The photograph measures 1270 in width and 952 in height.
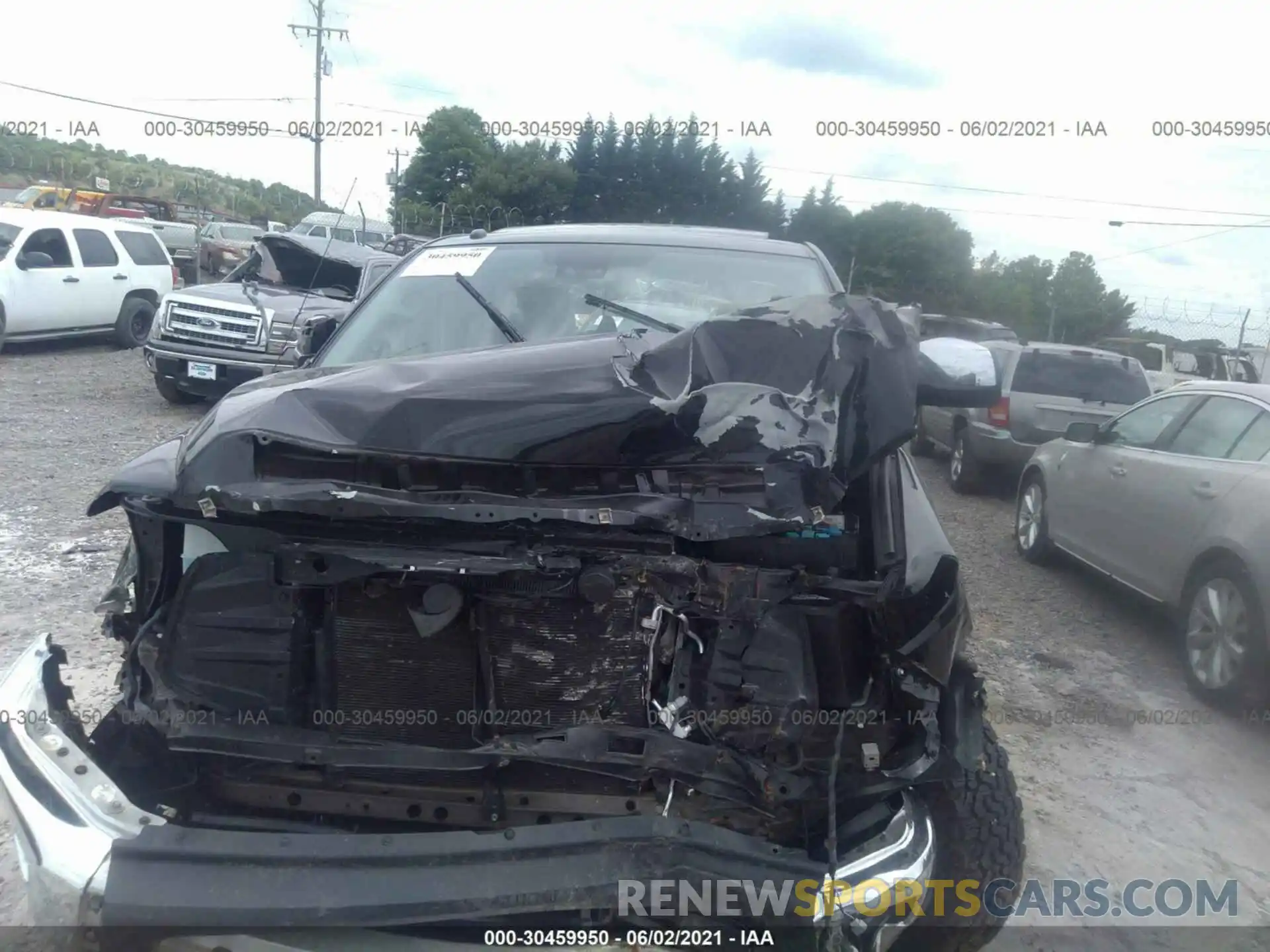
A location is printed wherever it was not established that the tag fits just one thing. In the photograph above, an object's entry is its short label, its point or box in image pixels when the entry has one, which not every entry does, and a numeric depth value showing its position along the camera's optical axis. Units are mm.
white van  19203
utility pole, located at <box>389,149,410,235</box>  26922
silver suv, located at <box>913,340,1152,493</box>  9148
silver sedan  4750
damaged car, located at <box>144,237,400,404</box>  9859
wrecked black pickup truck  2150
